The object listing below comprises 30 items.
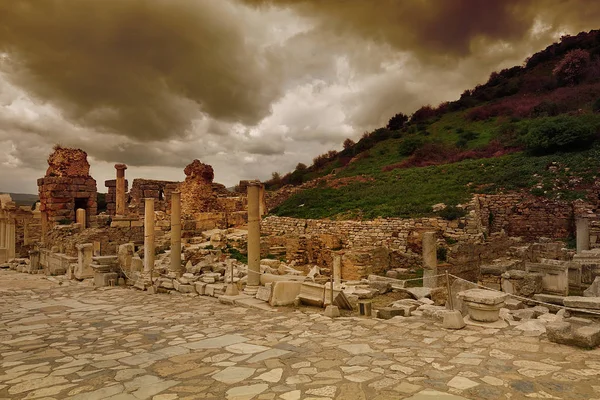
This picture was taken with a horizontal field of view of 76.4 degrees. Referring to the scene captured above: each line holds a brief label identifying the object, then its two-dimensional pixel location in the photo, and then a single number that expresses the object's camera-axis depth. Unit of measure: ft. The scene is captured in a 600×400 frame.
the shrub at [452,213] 63.72
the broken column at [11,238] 72.38
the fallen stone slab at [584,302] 17.67
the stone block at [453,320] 18.03
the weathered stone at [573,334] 14.07
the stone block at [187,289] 33.55
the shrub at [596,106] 100.94
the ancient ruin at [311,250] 24.14
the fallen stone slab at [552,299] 25.08
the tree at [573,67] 140.36
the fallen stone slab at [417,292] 31.55
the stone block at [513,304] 24.02
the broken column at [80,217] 72.49
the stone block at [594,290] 25.04
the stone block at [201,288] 32.48
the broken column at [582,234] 47.85
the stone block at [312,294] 25.73
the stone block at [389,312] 22.21
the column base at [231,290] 29.40
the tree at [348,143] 172.63
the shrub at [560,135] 79.77
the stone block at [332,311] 22.70
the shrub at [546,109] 114.01
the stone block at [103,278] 39.96
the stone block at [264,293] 27.54
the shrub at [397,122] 168.66
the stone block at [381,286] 32.78
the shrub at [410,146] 125.80
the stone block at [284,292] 26.25
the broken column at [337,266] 46.16
